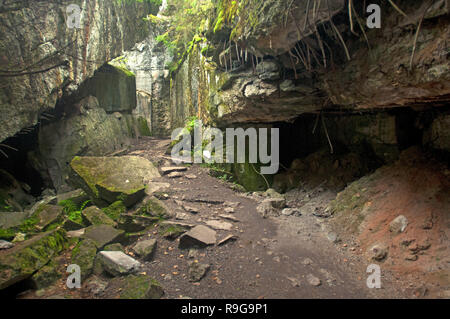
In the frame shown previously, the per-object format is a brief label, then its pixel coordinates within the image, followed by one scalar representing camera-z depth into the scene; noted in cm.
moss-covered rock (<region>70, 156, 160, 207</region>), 495
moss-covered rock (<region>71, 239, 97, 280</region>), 310
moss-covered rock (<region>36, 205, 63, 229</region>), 418
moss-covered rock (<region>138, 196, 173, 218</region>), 457
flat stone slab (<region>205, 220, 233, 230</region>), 428
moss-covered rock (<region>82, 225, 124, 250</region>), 360
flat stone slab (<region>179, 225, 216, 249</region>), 368
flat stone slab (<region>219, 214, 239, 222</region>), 465
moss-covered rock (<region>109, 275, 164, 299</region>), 261
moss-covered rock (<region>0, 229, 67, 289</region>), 260
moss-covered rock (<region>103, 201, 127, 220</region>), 466
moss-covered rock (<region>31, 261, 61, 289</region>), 278
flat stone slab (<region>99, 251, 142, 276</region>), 306
